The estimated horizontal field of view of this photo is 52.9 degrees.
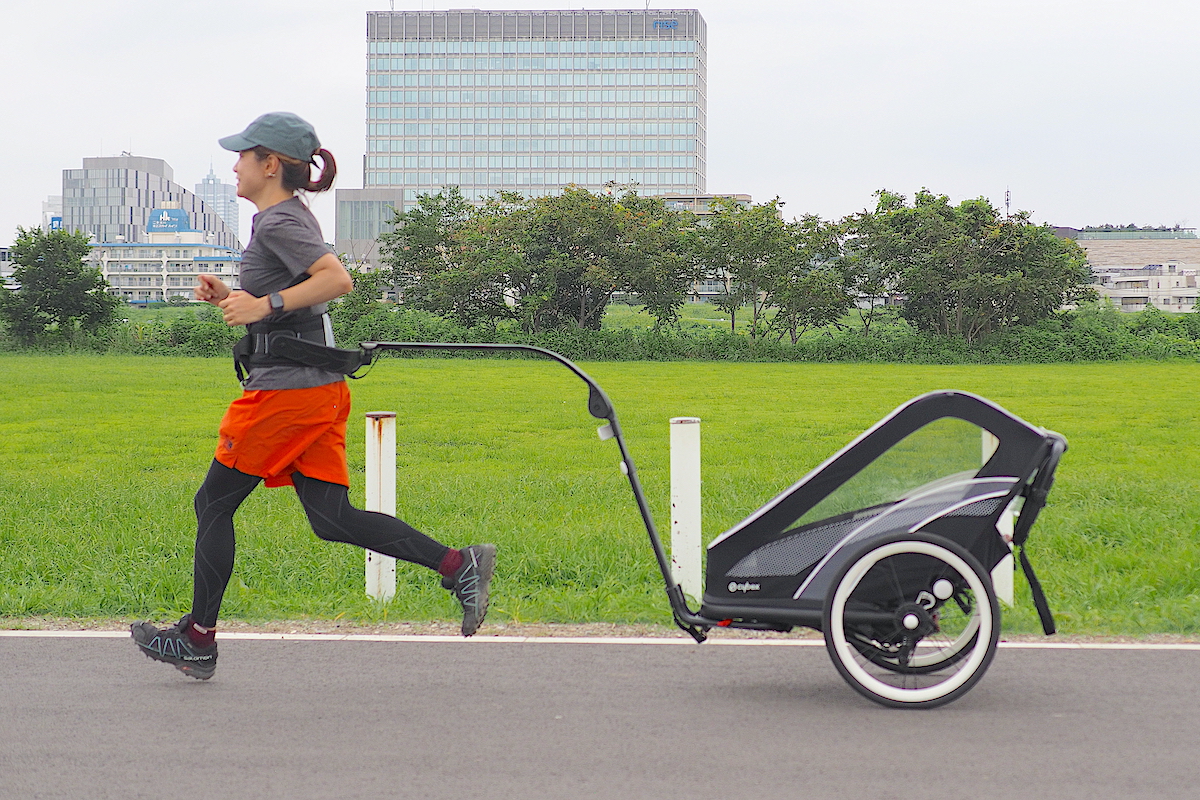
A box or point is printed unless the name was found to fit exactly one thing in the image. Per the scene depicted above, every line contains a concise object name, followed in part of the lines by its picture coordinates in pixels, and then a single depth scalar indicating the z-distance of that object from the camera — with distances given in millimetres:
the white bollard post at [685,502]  5488
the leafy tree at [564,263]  42281
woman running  4293
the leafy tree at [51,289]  38906
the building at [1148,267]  74019
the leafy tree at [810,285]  40344
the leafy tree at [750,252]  40906
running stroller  4105
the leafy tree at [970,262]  40562
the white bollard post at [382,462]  5828
